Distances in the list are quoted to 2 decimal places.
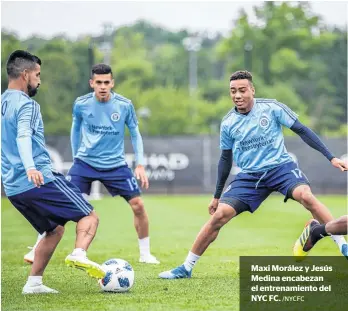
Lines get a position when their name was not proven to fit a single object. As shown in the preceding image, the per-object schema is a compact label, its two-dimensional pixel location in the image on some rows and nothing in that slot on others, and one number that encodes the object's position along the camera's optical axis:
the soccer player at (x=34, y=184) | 14.01
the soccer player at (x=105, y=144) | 19.07
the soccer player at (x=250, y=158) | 15.90
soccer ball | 14.58
